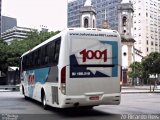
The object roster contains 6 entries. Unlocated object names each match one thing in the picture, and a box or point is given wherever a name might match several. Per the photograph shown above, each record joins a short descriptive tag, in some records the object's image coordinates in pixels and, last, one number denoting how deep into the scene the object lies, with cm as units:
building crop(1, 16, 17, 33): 10312
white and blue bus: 760
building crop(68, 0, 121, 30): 7342
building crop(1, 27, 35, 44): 7825
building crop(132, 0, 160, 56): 7471
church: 4654
